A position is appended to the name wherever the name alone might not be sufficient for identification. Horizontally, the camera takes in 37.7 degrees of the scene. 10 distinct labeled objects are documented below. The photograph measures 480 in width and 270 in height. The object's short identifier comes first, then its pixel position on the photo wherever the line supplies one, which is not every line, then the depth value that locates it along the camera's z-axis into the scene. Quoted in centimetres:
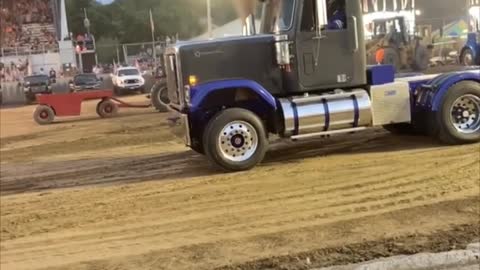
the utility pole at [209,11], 2104
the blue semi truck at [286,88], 1077
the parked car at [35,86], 4322
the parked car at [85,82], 4050
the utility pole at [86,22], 3323
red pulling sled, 2483
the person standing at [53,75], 4595
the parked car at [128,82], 4144
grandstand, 4766
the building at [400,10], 2520
